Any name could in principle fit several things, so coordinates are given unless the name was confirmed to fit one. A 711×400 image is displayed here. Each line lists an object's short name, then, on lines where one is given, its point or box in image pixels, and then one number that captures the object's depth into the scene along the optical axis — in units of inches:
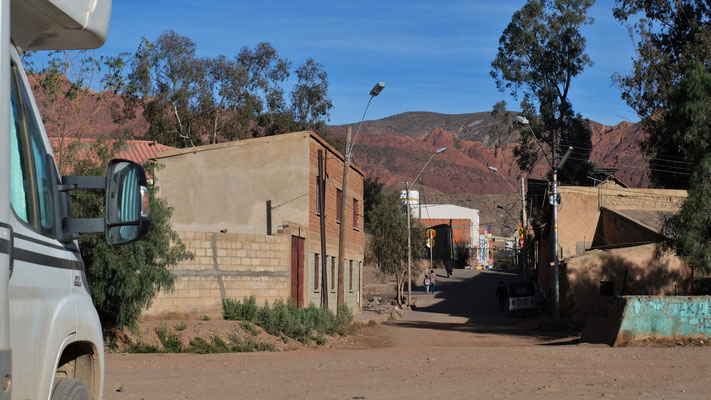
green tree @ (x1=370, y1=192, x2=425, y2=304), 2116.1
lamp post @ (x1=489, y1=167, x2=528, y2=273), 2016.5
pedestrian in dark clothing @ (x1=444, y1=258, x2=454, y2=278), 2971.7
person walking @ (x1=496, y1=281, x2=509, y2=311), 1749.5
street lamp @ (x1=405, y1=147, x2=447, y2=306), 1886.1
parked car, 1599.4
